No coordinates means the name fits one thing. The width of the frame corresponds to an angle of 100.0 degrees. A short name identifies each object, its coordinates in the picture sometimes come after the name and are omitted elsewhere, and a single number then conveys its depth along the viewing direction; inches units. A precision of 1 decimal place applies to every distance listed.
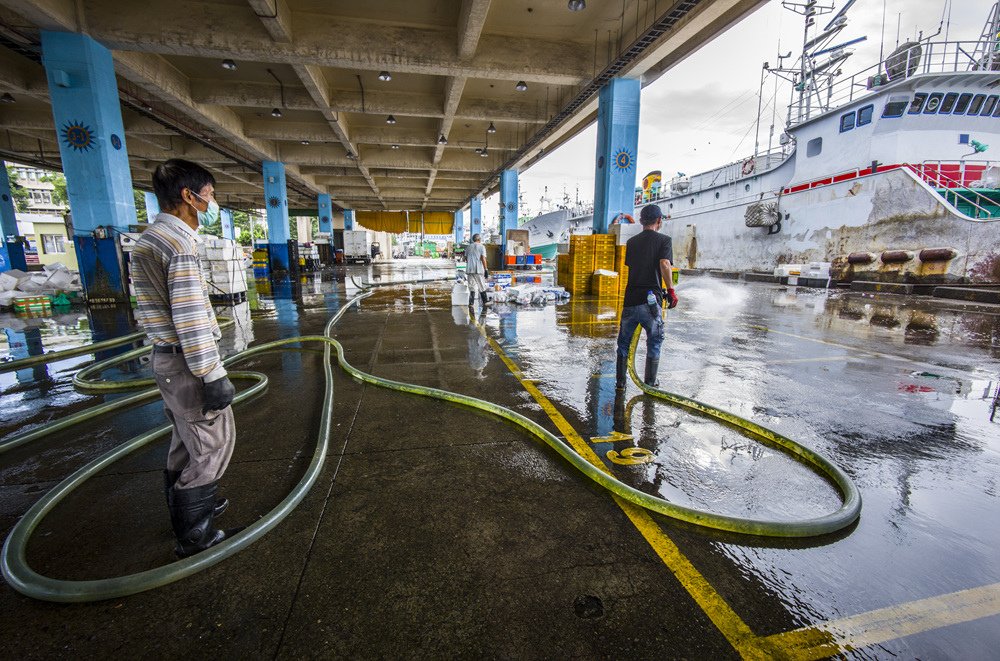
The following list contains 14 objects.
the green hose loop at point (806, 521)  87.9
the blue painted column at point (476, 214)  1402.6
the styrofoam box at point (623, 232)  495.5
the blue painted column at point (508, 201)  930.1
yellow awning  1877.5
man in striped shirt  77.3
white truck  1364.4
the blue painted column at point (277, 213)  806.5
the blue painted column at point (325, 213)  1249.6
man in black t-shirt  174.1
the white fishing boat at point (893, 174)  547.5
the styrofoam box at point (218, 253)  457.4
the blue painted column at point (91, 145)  364.5
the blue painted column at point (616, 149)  484.1
